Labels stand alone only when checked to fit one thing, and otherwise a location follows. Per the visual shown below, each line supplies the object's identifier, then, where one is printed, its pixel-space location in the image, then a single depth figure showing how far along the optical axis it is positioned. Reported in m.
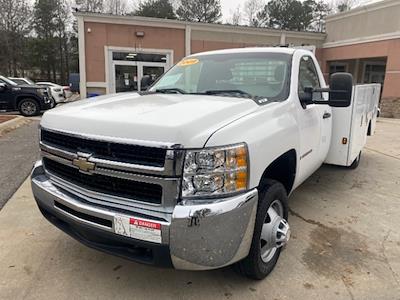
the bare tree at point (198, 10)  44.97
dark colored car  14.00
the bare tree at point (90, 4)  50.44
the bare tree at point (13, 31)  42.09
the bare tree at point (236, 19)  53.16
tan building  17.47
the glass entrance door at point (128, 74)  18.25
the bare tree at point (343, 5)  49.53
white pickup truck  2.24
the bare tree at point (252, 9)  51.39
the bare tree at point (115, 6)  52.60
